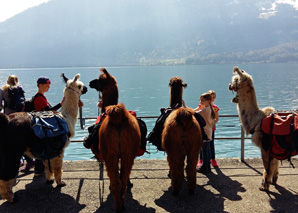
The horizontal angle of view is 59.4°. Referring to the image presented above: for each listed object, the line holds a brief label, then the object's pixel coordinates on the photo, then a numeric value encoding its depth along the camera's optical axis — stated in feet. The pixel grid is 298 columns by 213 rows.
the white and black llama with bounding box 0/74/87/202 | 13.08
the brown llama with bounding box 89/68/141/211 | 12.23
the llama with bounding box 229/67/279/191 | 15.19
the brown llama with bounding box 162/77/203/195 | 13.28
